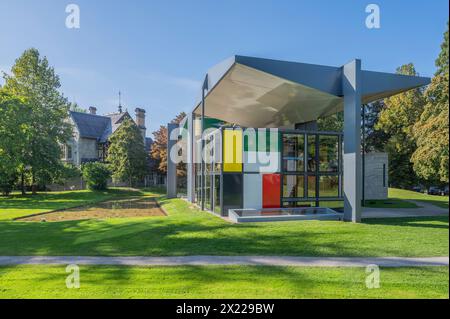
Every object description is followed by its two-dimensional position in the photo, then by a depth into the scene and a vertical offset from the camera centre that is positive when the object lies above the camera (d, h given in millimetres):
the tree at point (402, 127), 35562 +4429
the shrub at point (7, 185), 33628 -2135
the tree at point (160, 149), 42775 +2212
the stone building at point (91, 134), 49938 +4953
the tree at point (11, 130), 27688 +3206
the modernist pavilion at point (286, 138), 13586 +1411
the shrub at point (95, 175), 38719 -1236
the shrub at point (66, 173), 36219 -927
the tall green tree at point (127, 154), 41688 +1452
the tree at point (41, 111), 34719 +6420
